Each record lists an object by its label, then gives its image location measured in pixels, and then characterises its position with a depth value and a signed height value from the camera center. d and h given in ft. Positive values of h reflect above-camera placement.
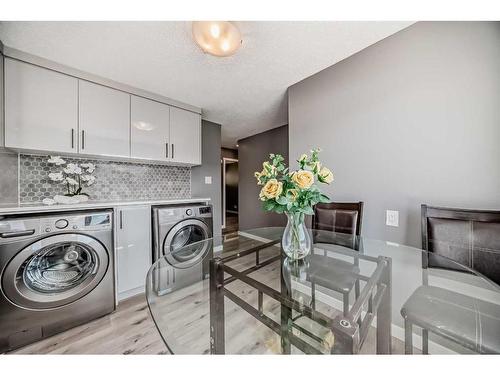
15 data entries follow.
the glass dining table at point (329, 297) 2.26 -1.77
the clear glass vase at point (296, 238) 3.29 -1.00
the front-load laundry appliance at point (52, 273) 4.00 -2.16
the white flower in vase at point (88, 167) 6.65 +0.72
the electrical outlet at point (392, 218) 4.50 -0.78
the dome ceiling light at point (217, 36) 3.43 +2.94
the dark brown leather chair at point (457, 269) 2.40 -1.45
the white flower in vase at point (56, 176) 5.82 +0.33
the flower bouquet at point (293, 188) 2.93 -0.02
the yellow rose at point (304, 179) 2.85 +0.12
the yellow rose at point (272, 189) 2.91 -0.04
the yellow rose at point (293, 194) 3.02 -0.12
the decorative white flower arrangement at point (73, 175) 5.94 +0.38
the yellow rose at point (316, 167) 3.08 +0.34
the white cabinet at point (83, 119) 4.89 +2.23
